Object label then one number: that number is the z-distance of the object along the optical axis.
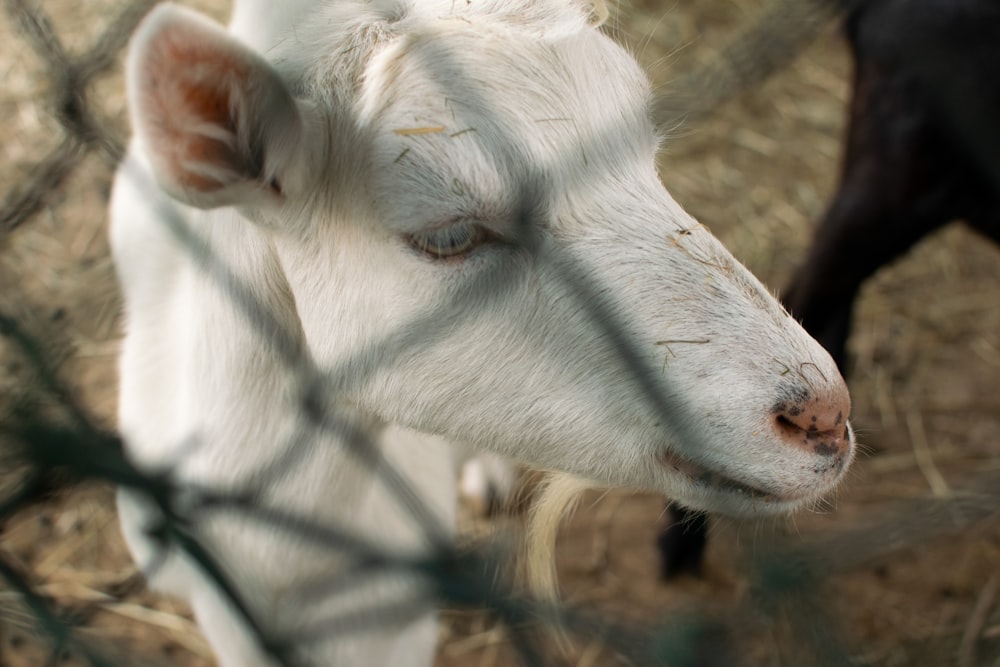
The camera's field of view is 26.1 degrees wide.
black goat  0.94
